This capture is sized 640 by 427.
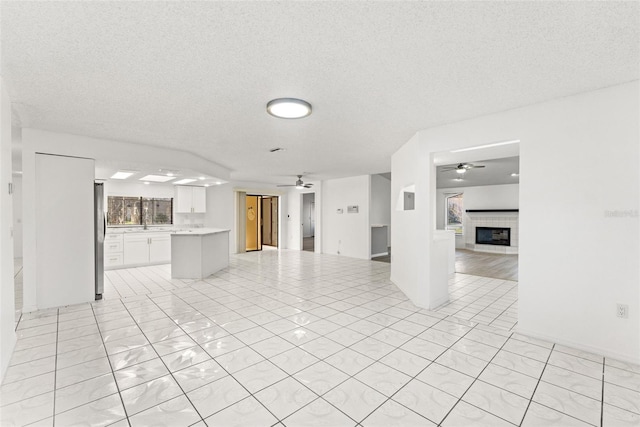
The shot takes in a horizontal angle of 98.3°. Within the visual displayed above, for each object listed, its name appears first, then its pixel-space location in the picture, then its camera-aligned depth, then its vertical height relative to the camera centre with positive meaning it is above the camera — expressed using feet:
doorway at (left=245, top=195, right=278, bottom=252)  34.71 -1.36
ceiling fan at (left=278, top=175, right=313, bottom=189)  26.62 +2.83
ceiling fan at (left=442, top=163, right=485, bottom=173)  19.79 +3.30
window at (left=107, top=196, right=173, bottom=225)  23.95 +0.21
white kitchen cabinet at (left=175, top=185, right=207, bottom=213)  25.98 +1.24
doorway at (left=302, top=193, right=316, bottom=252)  47.75 -0.94
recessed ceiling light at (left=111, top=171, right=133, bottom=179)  18.67 +2.67
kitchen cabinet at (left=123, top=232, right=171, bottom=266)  22.47 -3.04
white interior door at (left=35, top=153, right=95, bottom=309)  12.66 -0.86
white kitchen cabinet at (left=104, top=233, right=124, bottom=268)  21.54 -2.96
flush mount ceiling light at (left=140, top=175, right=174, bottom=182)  20.61 +2.67
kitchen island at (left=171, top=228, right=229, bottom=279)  18.58 -2.89
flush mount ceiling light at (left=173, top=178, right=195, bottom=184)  21.97 +2.61
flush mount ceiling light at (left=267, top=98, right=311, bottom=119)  9.10 +3.51
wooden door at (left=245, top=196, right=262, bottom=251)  34.55 -1.51
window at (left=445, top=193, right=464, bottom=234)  38.45 +0.05
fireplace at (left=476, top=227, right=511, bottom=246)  32.76 -2.99
